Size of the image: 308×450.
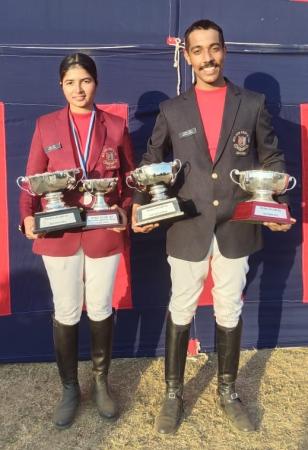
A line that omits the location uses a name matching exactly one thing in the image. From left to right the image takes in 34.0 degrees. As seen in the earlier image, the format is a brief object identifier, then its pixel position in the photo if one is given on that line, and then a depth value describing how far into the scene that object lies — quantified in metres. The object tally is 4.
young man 2.15
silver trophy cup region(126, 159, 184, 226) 2.09
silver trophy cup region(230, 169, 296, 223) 2.03
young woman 2.18
